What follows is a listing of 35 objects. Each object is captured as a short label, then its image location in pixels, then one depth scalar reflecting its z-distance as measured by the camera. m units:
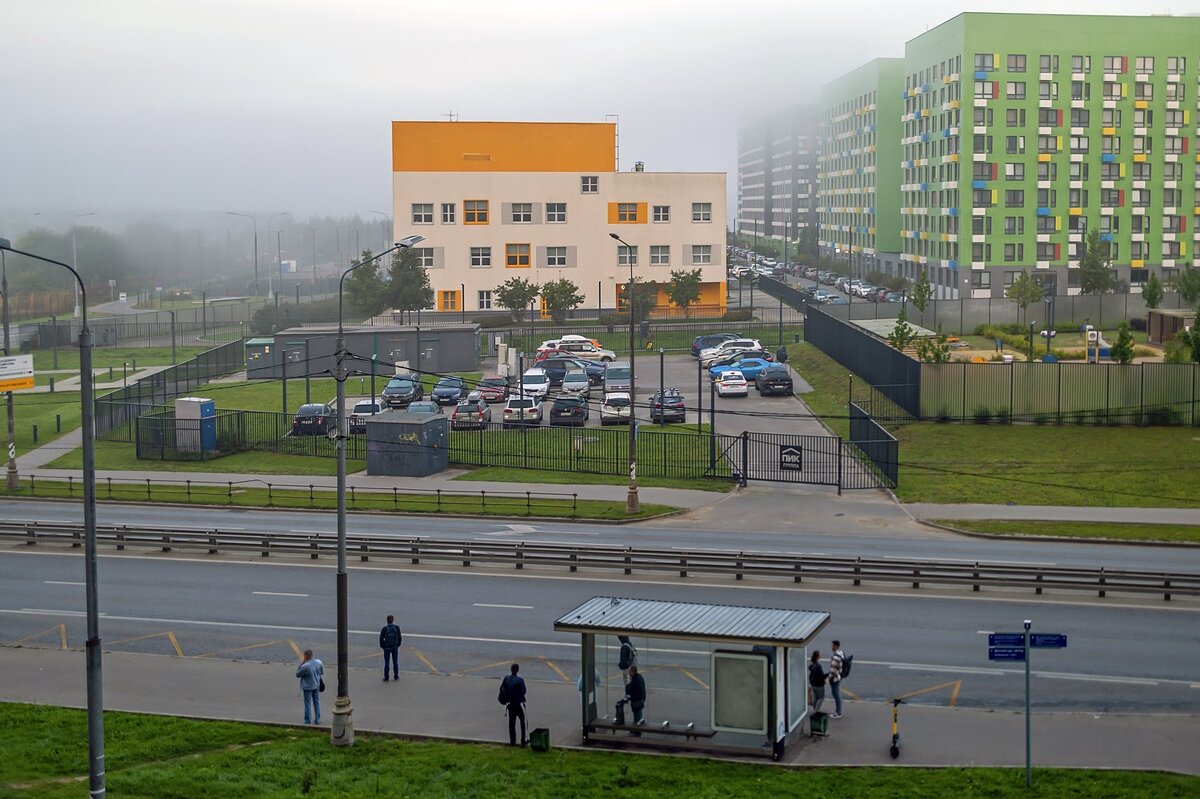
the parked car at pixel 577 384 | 60.62
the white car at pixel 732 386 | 62.00
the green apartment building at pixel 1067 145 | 101.81
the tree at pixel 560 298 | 89.62
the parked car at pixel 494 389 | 62.78
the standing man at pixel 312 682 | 21.25
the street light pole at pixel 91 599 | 15.87
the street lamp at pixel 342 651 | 19.97
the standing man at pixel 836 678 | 21.31
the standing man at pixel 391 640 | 23.16
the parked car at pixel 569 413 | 55.09
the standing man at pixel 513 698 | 19.97
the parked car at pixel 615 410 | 55.00
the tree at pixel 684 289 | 91.50
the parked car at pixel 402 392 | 60.03
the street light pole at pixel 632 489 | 40.06
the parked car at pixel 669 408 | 55.47
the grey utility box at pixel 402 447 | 48.00
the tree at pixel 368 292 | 91.25
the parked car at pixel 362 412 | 53.78
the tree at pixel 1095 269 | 92.69
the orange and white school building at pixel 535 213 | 98.12
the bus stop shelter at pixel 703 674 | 19.66
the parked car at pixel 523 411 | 55.56
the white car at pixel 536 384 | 61.81
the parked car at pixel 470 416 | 54.94
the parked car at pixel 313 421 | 53.66
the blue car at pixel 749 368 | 66.31
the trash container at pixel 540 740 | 19.55
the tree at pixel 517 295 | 90.56
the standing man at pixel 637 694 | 20.34
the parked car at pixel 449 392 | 61.56
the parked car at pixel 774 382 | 62.66
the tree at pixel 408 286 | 89.81
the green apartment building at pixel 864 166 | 132.38
